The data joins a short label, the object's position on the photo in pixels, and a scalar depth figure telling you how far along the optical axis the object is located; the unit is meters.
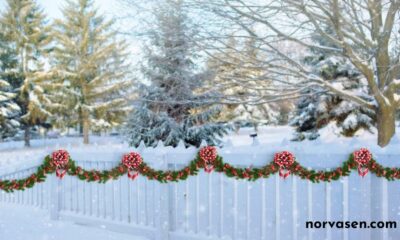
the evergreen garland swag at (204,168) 4.13
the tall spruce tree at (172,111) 10.39
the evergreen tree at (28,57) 26.16
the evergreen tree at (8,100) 25.38
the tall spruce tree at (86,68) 25.08
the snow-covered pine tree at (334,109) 13.76
